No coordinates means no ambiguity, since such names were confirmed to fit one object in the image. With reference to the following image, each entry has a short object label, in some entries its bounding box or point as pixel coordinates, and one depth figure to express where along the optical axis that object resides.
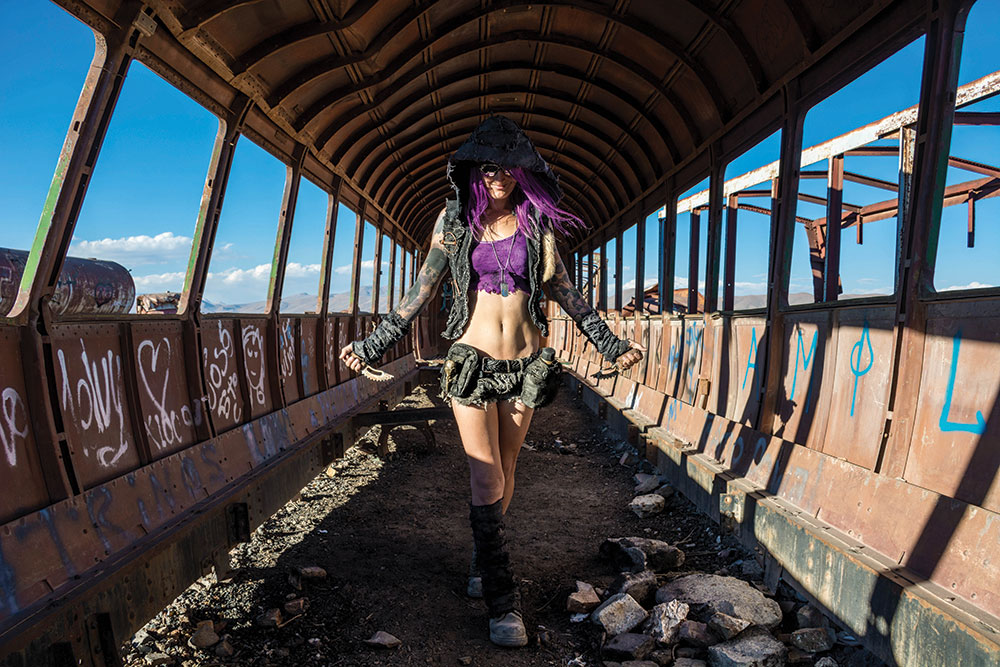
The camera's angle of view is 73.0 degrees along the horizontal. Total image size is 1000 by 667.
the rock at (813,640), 3.28
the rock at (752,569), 4.29
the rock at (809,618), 3.52
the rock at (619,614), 3.48
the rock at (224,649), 3.30
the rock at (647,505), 5.84
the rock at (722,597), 3.48
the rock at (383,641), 3.38
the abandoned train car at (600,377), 3.18
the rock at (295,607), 3.73
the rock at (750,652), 3.08
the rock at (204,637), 3.38
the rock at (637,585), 3.82
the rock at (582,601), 3.80
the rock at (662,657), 3.23
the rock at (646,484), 6.51
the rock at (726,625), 3.28
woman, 3.44
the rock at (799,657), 3.22
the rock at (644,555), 4.36
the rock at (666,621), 3.35
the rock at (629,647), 3.25
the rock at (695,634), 3.30
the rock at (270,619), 3.58
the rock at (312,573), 4.14
